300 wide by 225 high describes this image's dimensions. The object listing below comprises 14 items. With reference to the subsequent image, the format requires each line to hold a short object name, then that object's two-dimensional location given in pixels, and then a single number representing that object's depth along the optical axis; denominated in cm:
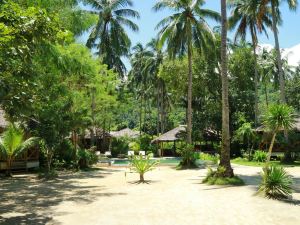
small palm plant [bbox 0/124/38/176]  1420
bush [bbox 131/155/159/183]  1241
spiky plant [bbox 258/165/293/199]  860
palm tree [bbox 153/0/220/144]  1902
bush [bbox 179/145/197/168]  1827
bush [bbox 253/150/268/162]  2142
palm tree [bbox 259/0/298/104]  2158
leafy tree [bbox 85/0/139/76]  2675
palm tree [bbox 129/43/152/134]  3938
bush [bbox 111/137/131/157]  3046
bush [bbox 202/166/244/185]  1141
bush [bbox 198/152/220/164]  2112
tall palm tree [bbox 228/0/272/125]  2527
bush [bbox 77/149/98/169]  1780
